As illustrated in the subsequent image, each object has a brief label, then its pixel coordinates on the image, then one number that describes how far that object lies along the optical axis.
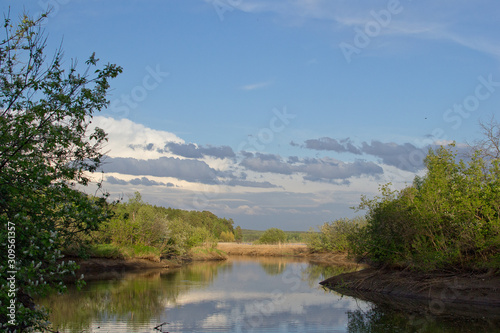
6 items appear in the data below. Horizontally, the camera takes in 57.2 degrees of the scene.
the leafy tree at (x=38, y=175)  8.13
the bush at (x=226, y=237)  92.66
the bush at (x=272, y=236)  79.19
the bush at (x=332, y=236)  55.75
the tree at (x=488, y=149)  23.52
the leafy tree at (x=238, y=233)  111.16
